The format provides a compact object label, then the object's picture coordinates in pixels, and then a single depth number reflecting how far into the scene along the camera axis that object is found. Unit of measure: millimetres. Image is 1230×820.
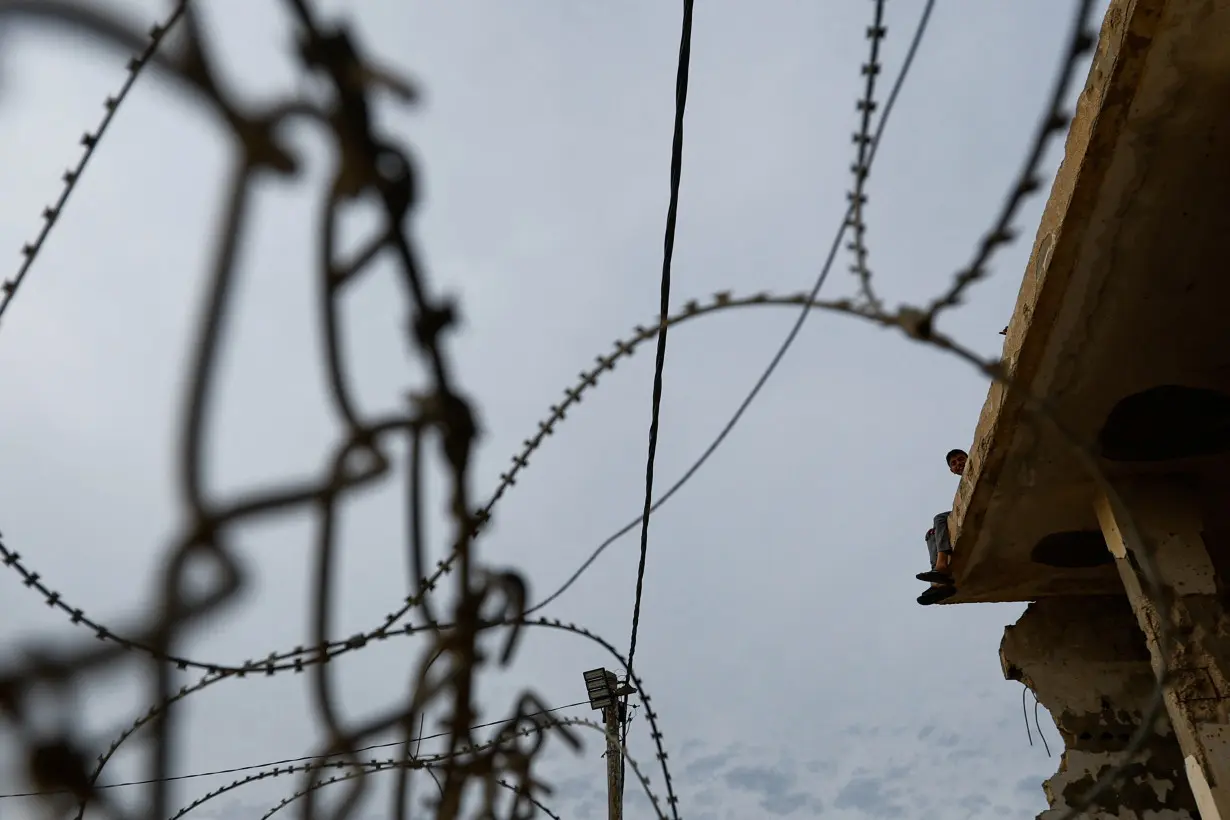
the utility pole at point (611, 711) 7746
